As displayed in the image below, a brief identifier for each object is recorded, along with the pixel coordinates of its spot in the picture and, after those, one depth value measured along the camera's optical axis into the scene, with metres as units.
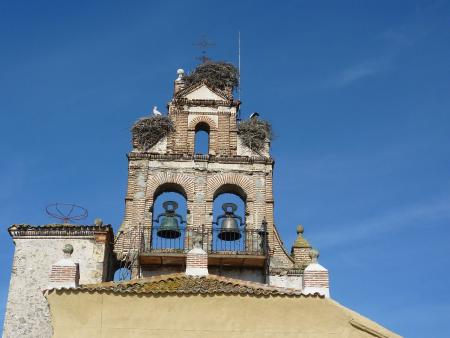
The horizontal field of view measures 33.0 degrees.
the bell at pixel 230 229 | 19.45
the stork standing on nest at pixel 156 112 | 22.00
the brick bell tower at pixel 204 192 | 19.23
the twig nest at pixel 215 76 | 22.56
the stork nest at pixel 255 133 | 21.47
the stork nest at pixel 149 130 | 21.28
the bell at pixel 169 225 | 19.39
